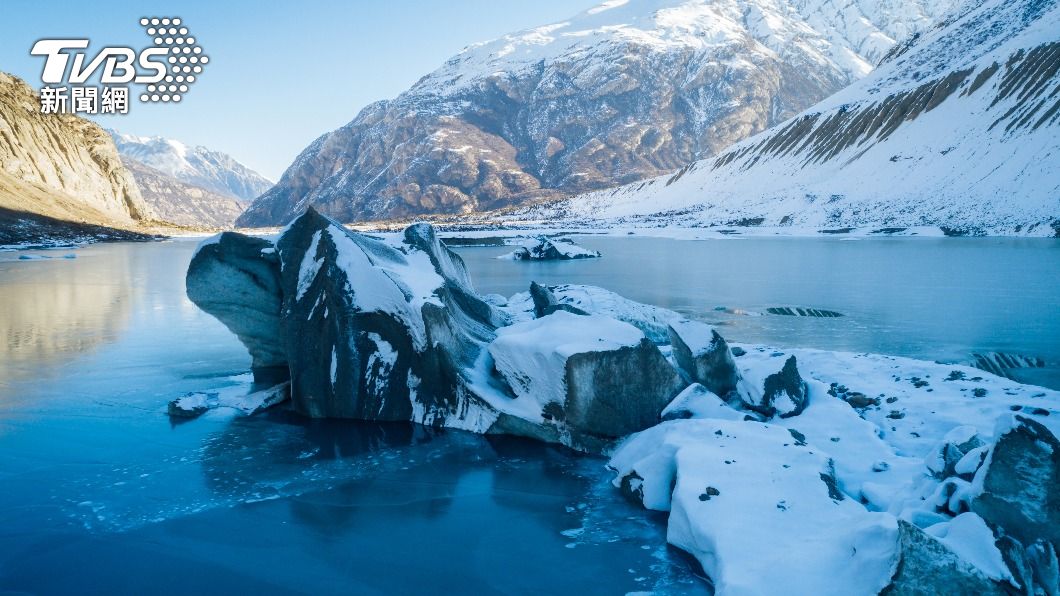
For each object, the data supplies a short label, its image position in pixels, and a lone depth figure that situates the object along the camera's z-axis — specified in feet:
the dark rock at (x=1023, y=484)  17.89
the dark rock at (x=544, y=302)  45.65
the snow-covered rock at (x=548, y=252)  149.18
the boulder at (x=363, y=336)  33.65
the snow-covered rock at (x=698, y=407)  29.45
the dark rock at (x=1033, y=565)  16.31
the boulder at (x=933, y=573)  15.69
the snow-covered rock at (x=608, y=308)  49.01
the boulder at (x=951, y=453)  22.20
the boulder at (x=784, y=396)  31.12
